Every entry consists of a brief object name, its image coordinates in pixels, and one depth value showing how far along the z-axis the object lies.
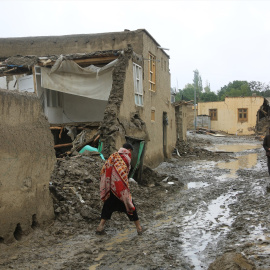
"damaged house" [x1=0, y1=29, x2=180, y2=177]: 11.70
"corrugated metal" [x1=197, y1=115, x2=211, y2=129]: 45.25
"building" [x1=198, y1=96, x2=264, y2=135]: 43.44
